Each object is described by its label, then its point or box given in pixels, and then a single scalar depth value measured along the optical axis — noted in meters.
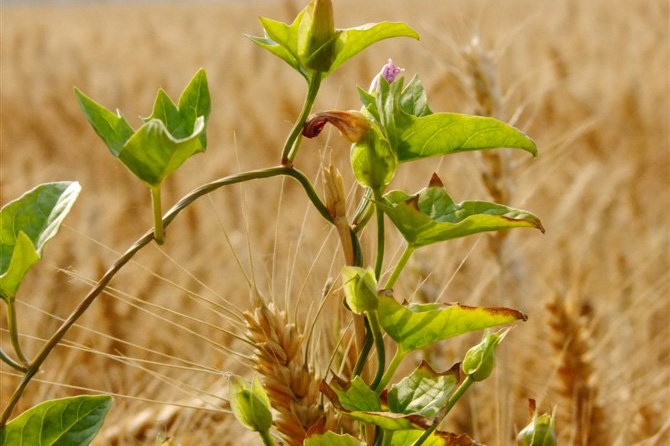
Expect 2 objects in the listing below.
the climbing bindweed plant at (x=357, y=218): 0.59
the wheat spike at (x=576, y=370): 1.15
